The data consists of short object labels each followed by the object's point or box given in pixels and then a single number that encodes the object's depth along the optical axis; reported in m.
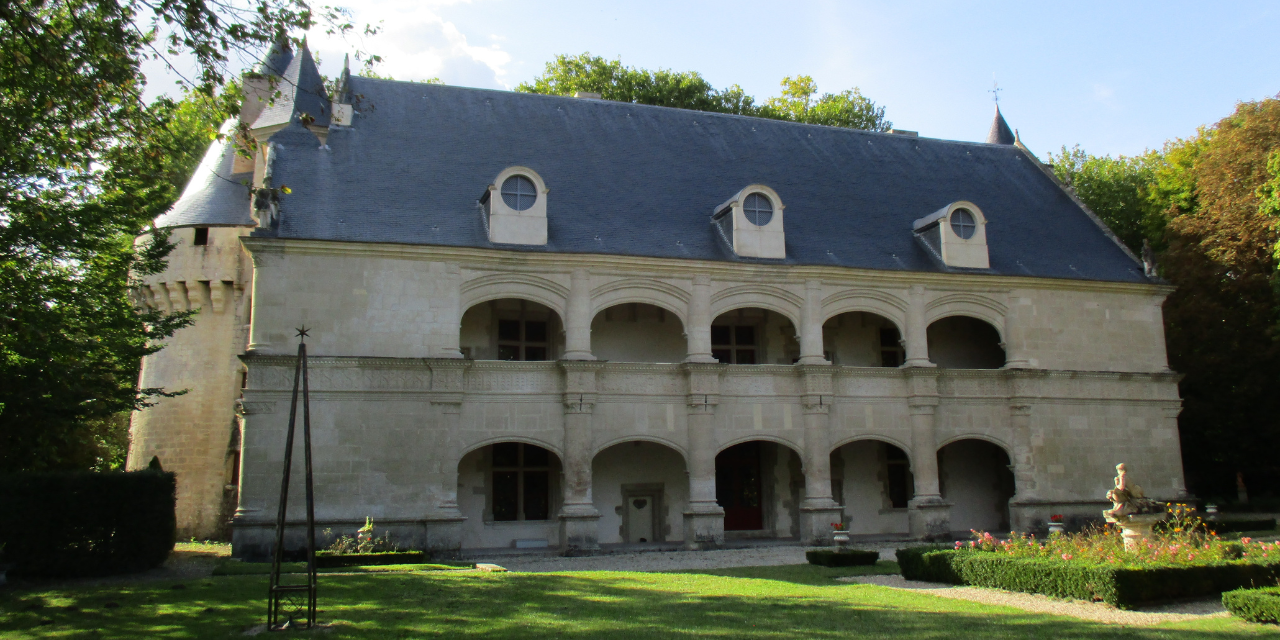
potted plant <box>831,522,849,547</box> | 15.36
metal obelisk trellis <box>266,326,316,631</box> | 8.21
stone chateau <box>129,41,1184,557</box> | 17.58
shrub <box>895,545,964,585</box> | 12.41
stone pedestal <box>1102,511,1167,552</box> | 12.15
